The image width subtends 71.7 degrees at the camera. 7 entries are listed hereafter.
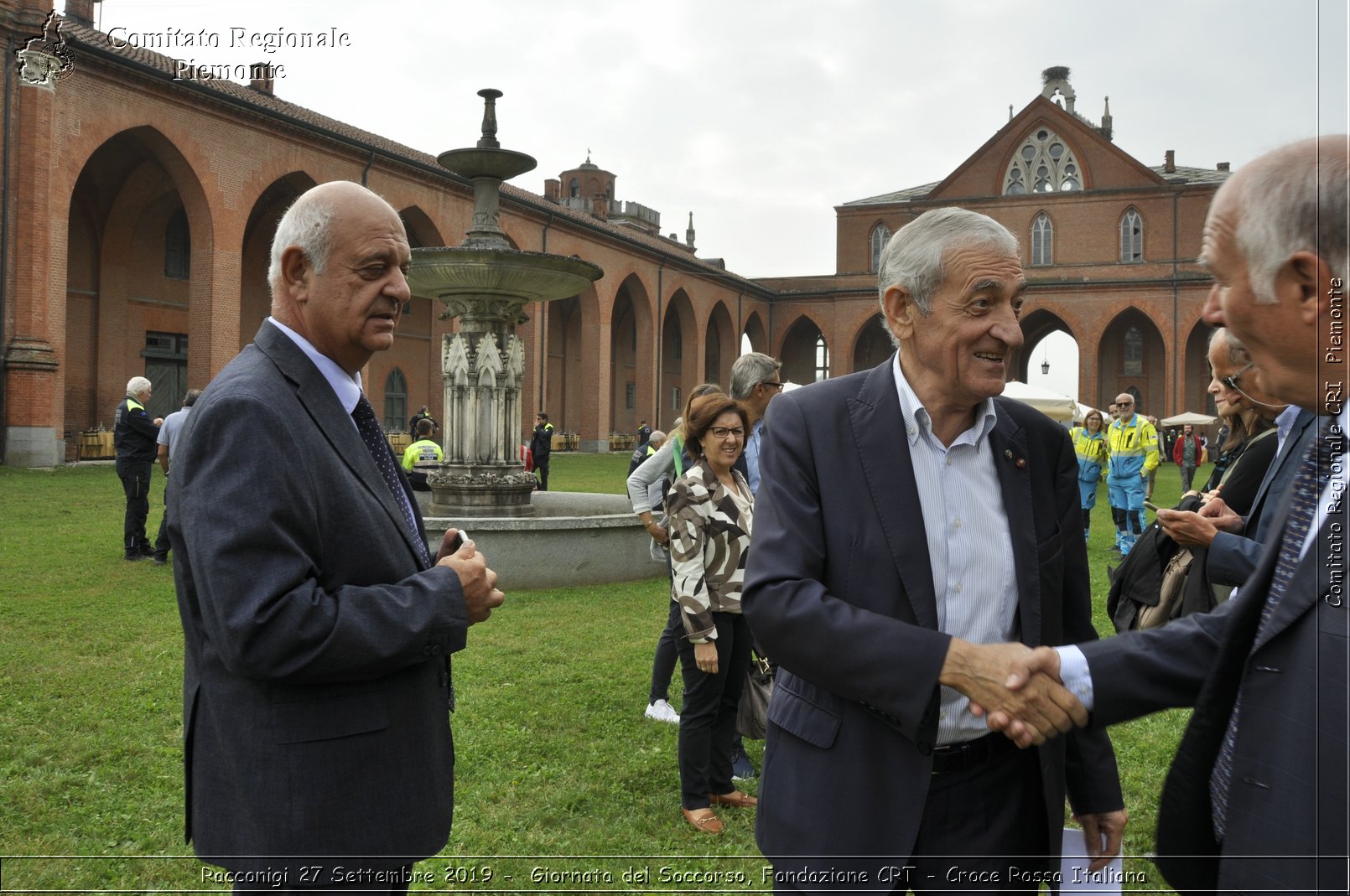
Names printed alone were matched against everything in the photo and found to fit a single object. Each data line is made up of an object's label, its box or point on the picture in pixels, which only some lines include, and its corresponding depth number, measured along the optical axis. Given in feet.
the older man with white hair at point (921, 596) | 5.75
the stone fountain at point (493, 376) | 29.14
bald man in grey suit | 5.44
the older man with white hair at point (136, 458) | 31.68
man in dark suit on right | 4.01
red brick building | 61.98
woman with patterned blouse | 12.93
